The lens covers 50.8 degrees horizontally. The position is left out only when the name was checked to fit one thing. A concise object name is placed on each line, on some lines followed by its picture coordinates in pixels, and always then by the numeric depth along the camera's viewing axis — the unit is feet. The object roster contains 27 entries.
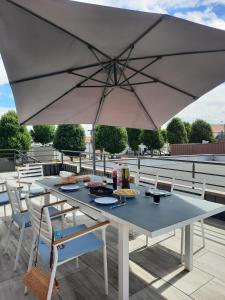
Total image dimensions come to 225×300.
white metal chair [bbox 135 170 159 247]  10.96
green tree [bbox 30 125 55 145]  64.23
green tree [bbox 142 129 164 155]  61.57
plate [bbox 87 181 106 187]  8.74
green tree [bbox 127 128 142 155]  67.97
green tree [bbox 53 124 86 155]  42.45
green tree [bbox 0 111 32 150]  35.29
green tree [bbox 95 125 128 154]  53.13
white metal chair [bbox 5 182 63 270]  7.72
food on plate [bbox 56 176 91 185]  9.67
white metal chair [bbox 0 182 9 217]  10.05
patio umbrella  5.84
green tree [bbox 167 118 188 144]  67.51
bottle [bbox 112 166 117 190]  8.48
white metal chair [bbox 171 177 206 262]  8.22
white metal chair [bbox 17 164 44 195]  13.23
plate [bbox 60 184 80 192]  8.58
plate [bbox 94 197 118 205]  6.74
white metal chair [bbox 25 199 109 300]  5.40
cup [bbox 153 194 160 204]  6.77
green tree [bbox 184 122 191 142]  74.40
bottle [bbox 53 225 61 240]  6.61
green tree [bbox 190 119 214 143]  69.31
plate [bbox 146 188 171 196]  7.61
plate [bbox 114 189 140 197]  7.27
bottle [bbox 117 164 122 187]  8.42
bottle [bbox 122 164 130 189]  8.18
